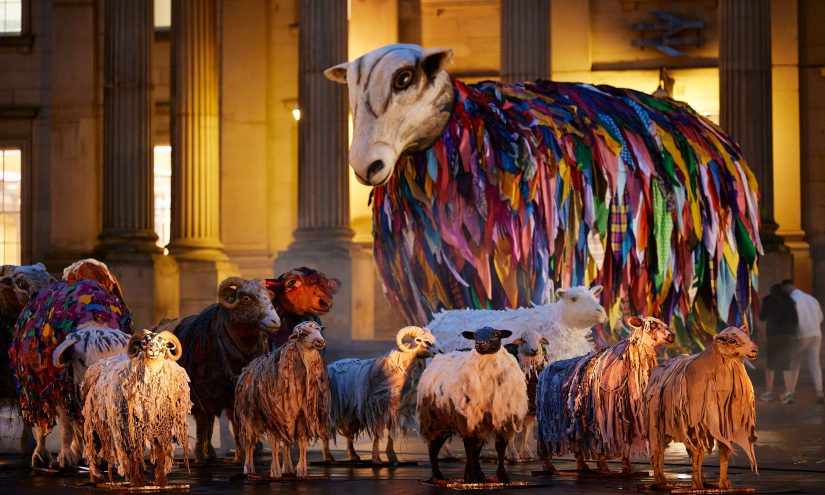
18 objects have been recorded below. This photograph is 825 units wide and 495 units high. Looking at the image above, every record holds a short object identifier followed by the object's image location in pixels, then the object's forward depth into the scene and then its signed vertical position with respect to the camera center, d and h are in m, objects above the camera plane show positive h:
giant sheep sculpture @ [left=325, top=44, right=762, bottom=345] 14.98 +0.50
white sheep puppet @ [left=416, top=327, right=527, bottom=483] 14.20 -1.20
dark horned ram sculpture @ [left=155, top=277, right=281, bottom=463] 16.83 -0.91
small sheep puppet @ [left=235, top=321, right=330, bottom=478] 15.38 -1.28
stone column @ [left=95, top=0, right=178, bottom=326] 35.78 +2.03
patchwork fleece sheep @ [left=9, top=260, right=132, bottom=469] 15.68 -0.85
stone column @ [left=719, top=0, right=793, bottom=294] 31.80 +2.69
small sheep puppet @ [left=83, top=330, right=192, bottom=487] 14.20 -1.25
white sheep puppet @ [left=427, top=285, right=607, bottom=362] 16.08 -0.68
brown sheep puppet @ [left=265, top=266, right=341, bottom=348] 17.92 -0.49
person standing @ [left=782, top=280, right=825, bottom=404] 26.28 -1.35
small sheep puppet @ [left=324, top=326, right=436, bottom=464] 17.20 -1.43
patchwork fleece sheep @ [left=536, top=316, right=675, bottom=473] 14.56 -1.30
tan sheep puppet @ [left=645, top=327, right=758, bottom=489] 13.19 -1.16
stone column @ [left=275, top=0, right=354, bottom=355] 33.56 +1.96
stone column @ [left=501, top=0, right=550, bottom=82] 32.50 +3.72
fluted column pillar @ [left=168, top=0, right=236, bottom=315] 36.06 +1.90
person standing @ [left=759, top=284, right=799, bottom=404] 26.16 -1.30
